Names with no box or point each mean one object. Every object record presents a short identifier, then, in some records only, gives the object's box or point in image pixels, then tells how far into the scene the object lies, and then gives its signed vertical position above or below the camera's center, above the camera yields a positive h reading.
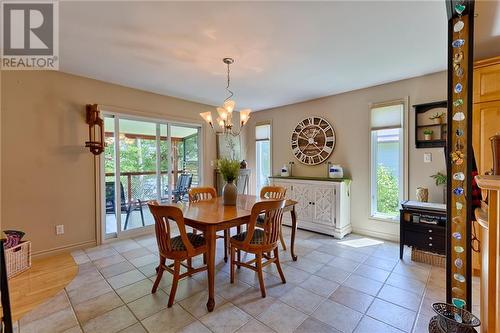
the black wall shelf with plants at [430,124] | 3.12 +0.59
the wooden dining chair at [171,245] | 1.95 -0.76
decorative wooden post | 1.47 +0.09
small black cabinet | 2.72 -0.76
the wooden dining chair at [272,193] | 3.16 -0.39
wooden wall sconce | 3.25 +0.56
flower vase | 2.73 -0.34
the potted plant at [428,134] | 3.19 +0.45
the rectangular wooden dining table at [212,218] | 1.99 -0.48
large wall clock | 4.24 +0.51
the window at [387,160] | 3.50 +0.10
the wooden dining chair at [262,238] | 2.11 -0.75
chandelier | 2.69 +0.65
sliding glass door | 3.65 -0.01
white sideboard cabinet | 3.74 -0.65
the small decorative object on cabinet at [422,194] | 3.10 -0.39
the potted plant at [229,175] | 2.71 -0.10
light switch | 3.21 +0.12
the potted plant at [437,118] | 3.12 +0.67
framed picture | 5.00 +0.46
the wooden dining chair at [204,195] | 3.00 -0.41
